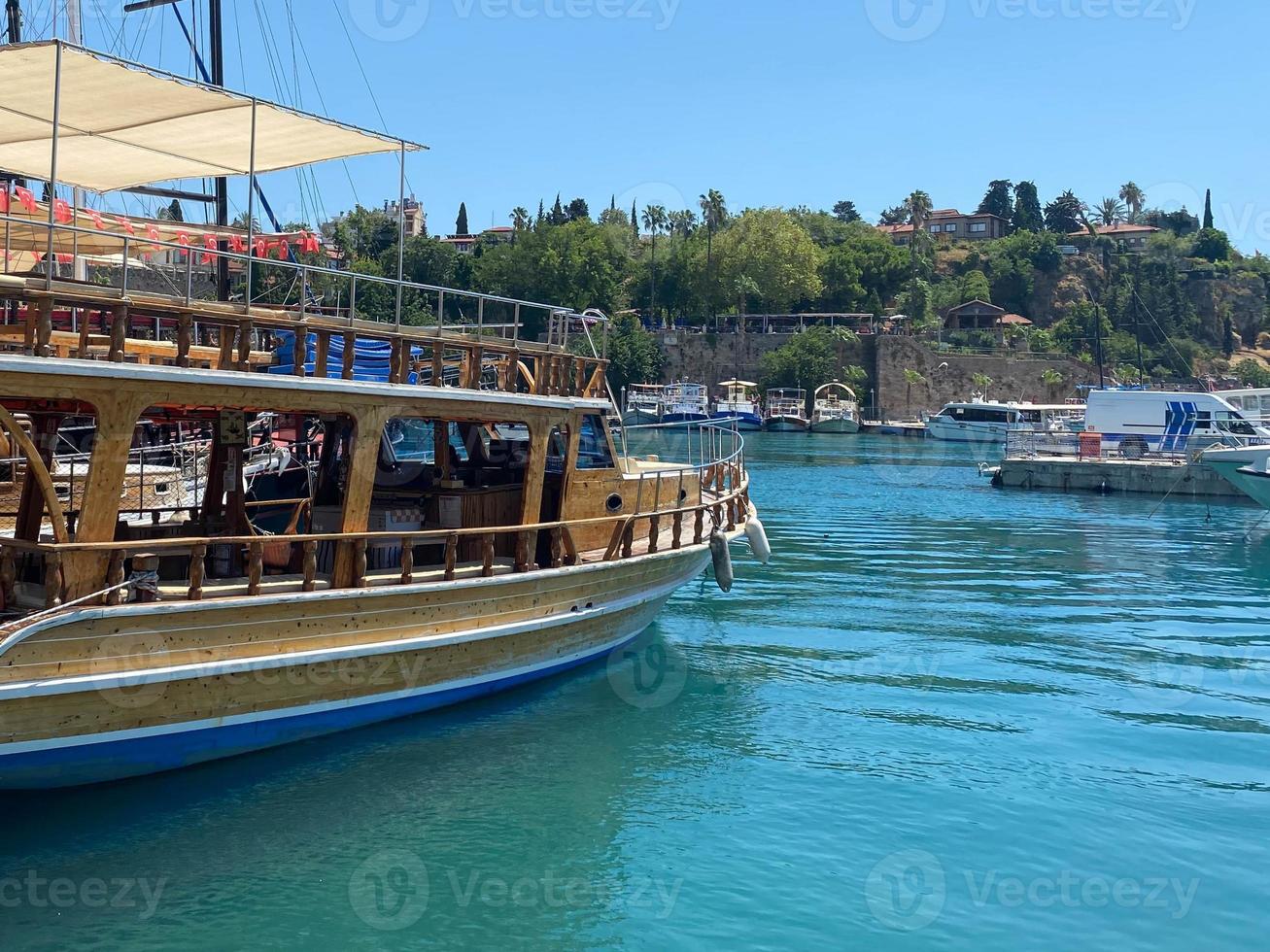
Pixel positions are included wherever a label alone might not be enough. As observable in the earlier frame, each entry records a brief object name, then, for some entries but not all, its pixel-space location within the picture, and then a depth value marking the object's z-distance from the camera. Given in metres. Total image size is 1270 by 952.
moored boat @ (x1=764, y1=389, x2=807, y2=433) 78.12
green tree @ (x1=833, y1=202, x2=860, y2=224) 141.75
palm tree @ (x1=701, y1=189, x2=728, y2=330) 103.12
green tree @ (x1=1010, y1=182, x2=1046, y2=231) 127.31
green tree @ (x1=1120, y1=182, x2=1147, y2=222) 130.75
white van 43.31
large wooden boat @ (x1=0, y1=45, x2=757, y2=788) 8.21
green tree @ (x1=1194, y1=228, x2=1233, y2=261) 112.94
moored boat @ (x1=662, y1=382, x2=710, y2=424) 74.75
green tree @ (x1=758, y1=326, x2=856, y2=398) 85.06
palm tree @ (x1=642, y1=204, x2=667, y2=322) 106.31
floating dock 37.53
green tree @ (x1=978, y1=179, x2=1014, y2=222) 132.50
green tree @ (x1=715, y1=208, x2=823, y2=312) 93.81
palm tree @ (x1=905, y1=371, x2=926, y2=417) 86.75
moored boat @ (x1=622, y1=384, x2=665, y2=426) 78.89
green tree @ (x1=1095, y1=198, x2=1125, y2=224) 128.88
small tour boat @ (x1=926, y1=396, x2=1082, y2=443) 67.88
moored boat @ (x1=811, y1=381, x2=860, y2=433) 78.06
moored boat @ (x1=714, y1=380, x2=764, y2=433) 78.50
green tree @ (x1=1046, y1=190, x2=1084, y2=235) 126.75
